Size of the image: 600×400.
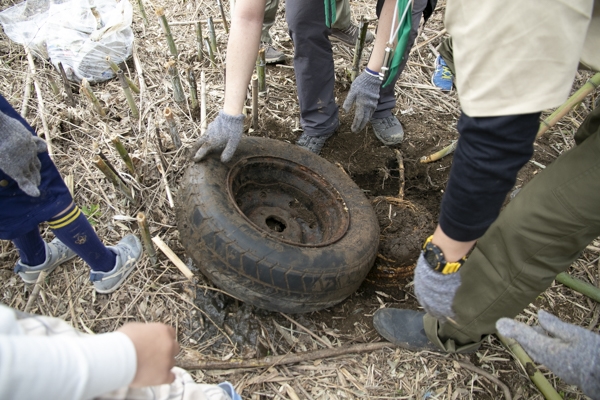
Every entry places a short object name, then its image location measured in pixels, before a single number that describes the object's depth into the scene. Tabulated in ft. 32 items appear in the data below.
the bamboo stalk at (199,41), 11.09
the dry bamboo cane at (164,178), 8.25
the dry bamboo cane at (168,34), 9.94
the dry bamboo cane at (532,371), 6.60
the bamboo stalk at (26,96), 9.66
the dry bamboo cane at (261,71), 9.38
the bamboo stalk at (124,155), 7.25
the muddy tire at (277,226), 6.35
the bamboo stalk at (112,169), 7.43
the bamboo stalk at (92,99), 8.98
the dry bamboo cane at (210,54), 11.23
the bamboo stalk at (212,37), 10.93
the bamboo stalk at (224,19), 12.07
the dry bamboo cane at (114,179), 6.90
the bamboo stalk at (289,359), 6.32
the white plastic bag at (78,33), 10.52
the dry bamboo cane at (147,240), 6.44
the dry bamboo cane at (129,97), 9.04
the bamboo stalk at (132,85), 9.49
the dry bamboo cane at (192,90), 9.28
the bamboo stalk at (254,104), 8.99
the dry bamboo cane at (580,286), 7.78
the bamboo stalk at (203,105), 9.70
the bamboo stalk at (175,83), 9.11
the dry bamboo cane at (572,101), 7.97
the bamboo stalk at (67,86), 9.64
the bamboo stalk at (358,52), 10.91
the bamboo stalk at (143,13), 12.26
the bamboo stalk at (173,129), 7.80
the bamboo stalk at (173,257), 7.07
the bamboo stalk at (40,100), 9.11
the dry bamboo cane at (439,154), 9.96
